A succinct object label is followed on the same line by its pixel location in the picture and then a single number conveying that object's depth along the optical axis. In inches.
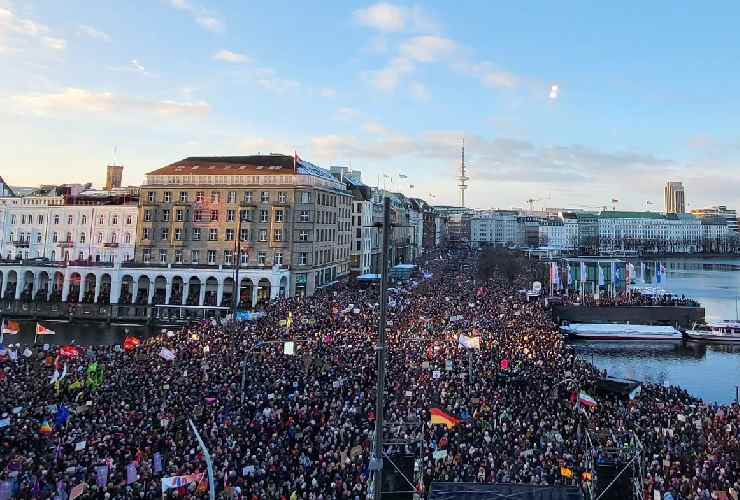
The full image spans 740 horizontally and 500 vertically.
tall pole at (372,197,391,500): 476.7
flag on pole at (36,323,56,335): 1520.8
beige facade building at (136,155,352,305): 3011.8
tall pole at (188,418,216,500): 716.7
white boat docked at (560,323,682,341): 2787.9
